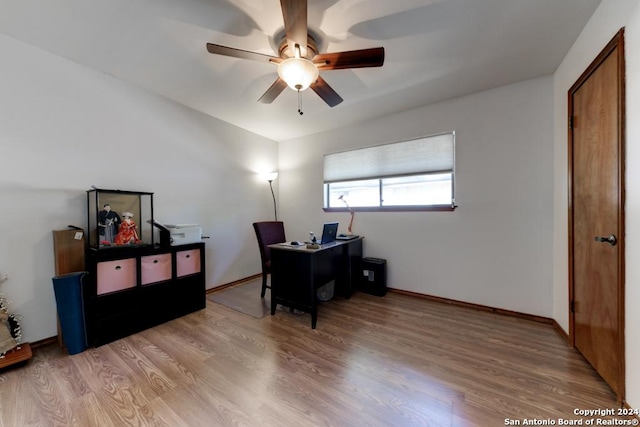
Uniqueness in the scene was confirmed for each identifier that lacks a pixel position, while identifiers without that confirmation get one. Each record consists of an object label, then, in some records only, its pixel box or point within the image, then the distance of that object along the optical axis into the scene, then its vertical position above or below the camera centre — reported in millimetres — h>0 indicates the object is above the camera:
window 2953 +485
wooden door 1381 -39
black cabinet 2045 -725
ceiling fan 1527 +1070
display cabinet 2236 -40
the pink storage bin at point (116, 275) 2082 -552
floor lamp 4098 +568
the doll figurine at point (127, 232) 2305 -175
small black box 3160 -885
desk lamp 3637 -160
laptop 2768 -248
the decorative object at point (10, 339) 1704 -918
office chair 3113 -356
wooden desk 2385 -659
